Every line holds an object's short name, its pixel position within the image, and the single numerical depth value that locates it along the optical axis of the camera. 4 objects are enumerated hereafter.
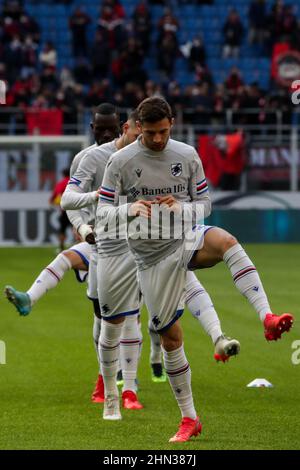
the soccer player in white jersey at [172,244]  13.06
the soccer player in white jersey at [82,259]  15.37
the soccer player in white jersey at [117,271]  14.75
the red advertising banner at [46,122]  50.50
